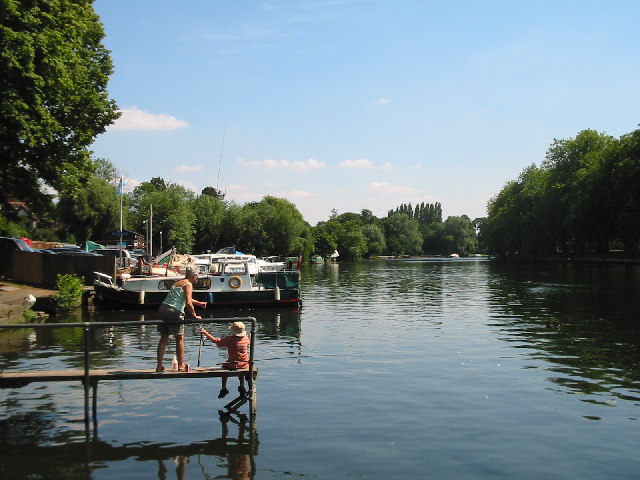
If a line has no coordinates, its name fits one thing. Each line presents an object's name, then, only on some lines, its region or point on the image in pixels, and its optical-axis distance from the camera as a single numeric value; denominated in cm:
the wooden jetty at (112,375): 1189
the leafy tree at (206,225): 9925
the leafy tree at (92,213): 8006
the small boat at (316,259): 14288
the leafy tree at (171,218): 8681
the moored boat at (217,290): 3472
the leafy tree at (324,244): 16160
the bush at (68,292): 3045
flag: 4788
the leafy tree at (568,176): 9806
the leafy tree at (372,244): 19788
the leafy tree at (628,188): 7825
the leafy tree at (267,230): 10144
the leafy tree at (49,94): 2377
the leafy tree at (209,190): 16694
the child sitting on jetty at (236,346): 1277
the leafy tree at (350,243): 17322
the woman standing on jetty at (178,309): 1293
